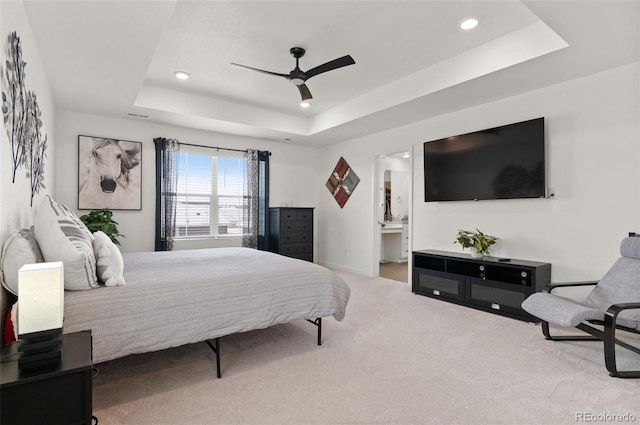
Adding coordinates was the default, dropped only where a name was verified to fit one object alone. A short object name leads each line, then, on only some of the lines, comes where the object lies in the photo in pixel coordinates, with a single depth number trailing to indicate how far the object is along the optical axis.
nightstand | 1.10
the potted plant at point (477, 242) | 3.93
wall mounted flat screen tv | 3.62
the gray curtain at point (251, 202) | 5.91
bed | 1.81
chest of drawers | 5.84
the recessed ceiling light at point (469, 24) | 2.82
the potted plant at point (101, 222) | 4.20
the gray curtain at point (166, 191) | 5.05
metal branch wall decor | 1.81
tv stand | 3.44
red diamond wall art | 6.18
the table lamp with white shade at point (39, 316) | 1.18
